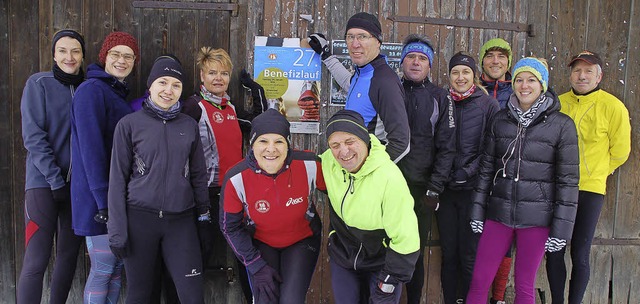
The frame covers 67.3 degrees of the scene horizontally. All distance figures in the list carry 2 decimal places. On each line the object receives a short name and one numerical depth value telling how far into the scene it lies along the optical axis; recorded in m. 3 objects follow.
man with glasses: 3.09
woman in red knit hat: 3.08
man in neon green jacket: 2.68
